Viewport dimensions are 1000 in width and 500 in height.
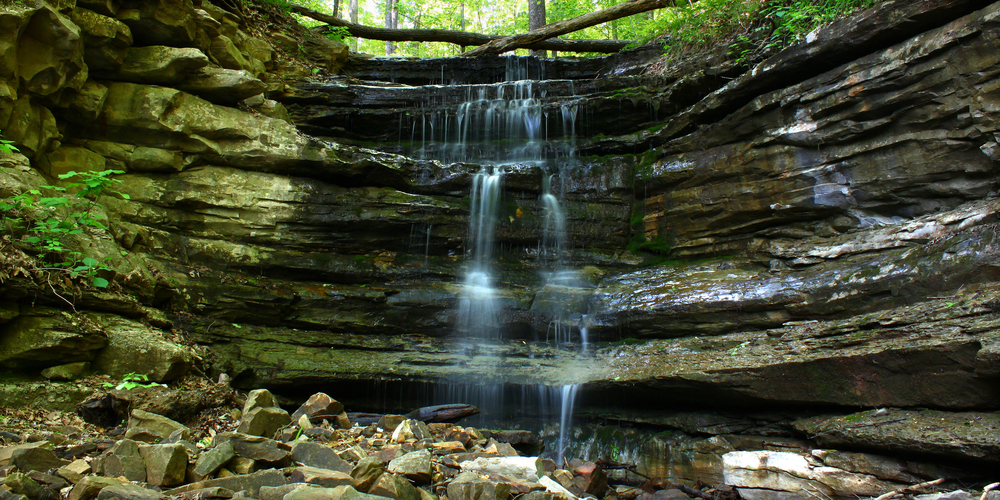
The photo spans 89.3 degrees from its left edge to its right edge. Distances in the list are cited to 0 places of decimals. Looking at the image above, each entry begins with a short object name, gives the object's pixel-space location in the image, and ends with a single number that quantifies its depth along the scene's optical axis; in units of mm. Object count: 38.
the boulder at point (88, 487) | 3057
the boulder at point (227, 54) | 9828
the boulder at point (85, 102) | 7871
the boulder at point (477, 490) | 4102
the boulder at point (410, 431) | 5828
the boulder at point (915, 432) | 4953
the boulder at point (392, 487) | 3752
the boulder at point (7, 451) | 3333
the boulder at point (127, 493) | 2990
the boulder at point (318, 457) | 4297
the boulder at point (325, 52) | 13211
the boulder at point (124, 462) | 3486
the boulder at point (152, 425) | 4426
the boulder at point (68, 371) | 5161
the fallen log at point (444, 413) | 7348
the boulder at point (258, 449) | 4094
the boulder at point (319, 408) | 6117
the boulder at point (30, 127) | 6711
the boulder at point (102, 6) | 7728
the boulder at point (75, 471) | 3333
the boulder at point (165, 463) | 3479
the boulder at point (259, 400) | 5539
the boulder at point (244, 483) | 3445
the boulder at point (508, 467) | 4965
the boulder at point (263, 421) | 5172
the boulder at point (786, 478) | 5510
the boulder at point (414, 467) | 4402
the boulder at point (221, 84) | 9031
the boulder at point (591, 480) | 5883
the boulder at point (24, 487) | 2833
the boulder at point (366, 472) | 3766
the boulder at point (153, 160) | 8555
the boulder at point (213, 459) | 3672
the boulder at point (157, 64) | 8531
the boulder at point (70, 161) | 7629
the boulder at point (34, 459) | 3312
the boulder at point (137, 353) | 5730
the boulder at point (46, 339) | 5078
